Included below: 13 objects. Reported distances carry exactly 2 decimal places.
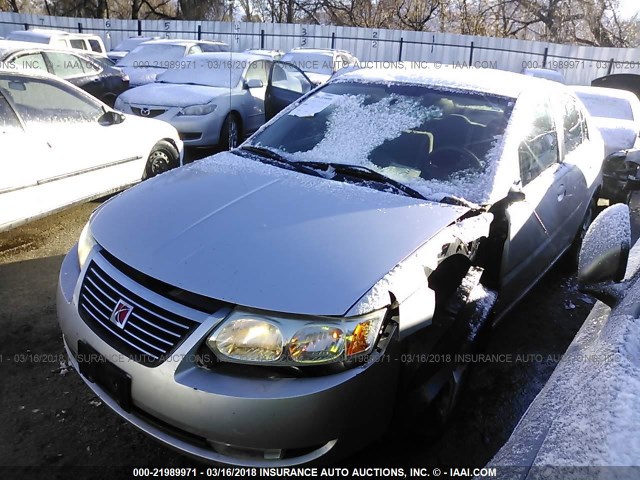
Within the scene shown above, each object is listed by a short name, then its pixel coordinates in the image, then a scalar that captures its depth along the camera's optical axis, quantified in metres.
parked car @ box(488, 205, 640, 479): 1.13
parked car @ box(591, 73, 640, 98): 9.55
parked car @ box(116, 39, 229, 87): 10.41
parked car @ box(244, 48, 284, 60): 14.22
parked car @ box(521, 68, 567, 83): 8.46
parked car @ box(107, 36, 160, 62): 16.47
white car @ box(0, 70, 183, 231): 3.93
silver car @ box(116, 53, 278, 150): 6.88
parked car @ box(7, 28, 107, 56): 12.09
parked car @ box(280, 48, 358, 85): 12.26
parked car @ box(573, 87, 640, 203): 4.93
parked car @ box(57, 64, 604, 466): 1.82
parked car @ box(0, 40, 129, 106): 7.55
